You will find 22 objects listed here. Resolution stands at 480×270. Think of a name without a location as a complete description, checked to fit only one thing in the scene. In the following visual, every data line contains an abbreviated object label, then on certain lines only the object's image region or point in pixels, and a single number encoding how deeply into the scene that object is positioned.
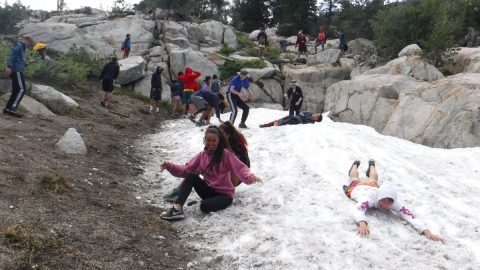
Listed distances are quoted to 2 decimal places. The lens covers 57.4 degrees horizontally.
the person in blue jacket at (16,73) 11.09
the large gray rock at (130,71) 23.80
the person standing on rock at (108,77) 17.33
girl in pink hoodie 6.84
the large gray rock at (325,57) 31.03
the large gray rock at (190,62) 27.78
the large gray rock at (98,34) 27.95
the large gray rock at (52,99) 13.90
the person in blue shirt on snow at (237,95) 14.16
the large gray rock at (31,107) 12.42
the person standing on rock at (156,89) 19.11
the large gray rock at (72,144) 9.34
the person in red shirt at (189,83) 18.12
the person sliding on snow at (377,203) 6.11
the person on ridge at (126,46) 28.39
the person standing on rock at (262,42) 34.16
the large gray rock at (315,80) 27.63
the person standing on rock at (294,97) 17.56
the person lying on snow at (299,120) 14.05
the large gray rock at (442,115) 13.76
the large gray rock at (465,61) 19.11
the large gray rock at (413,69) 19.77
